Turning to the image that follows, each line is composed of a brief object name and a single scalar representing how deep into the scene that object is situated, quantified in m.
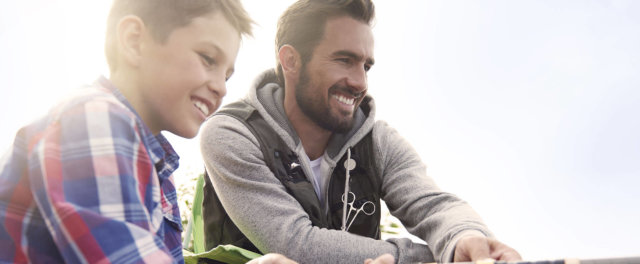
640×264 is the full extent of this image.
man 1.77
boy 0.87
